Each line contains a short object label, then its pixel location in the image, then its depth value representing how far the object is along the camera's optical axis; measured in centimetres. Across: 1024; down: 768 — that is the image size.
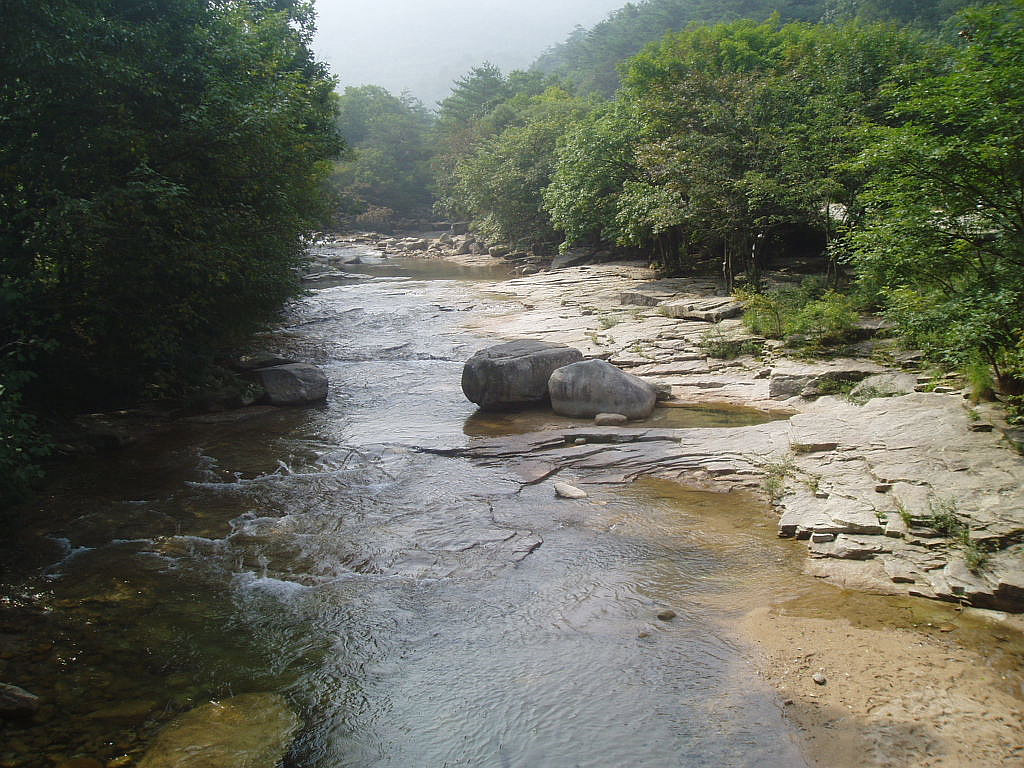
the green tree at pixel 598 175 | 2528
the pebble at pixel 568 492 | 859
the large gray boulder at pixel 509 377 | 1194
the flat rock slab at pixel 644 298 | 2008
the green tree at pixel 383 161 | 5897
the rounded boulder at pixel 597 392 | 1126
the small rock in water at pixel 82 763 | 432
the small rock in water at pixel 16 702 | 460
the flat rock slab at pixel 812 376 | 1139
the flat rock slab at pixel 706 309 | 1655
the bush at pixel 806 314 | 1309
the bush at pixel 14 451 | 643
